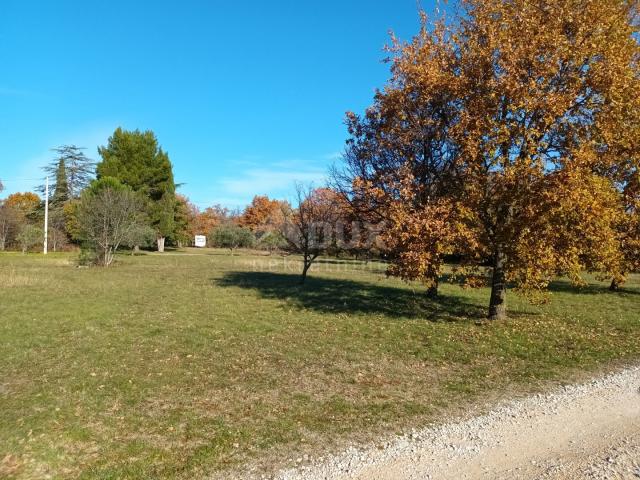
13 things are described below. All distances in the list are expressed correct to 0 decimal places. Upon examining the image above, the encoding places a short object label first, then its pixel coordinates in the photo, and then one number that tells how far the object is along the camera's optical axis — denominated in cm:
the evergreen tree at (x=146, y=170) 5225
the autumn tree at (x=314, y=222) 2311
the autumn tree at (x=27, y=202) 6020
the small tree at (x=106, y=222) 3241
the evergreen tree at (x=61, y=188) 6511
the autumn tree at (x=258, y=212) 8099
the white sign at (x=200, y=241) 8244
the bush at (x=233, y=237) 6619
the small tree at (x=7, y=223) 4906
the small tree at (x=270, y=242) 5251
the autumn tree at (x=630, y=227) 1151
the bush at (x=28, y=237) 4581
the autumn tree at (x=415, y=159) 1035
